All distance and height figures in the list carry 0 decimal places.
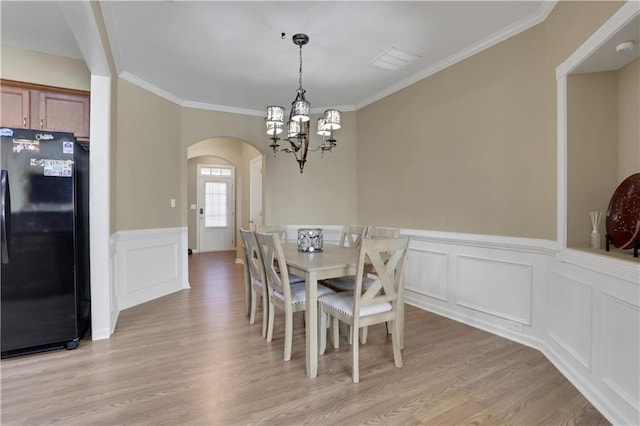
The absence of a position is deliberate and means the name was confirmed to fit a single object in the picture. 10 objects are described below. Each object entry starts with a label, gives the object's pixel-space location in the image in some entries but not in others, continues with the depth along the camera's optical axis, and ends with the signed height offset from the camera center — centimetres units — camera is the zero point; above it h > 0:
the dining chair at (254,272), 281 -60
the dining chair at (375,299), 212 -66
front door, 842 +2
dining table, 216 -47
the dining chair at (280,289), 241 -68
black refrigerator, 233 -25
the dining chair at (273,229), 383 -25
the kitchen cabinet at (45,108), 290 +96
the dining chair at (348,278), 296 -64
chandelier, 280 +84
